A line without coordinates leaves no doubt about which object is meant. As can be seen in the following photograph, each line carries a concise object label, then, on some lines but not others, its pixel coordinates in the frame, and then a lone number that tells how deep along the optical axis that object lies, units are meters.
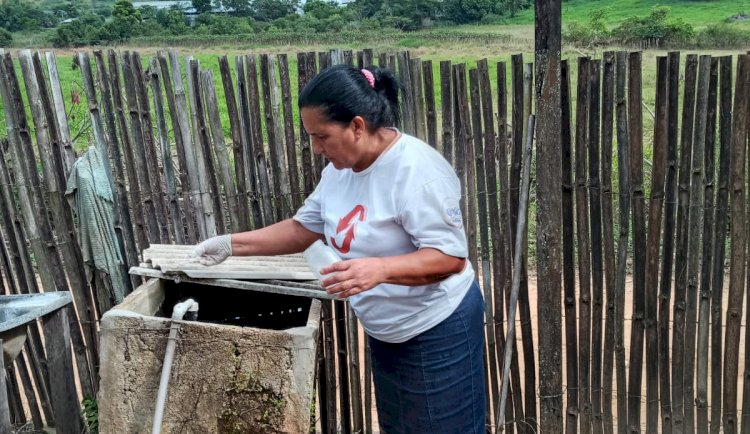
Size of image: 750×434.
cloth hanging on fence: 3.01
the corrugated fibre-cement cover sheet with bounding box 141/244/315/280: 2.30
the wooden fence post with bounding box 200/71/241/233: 2.91
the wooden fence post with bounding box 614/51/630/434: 2.64
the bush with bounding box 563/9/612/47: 22.02
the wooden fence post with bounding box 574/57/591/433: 2.70
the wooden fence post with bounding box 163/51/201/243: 2.95
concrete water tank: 1.94
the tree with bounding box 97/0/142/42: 30.19
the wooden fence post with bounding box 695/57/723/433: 2.59
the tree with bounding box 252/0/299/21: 39.00
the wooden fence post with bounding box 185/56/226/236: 2.93
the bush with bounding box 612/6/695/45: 21.34
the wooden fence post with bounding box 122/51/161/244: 2.97
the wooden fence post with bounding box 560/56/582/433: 2.72
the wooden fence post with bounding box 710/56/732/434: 2.57
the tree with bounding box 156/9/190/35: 32.54
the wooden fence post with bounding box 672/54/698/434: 2.61
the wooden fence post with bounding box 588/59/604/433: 2.68
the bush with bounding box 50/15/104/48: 29.98
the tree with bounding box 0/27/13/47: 30.34
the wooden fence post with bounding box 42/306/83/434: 2.84
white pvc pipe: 1.88
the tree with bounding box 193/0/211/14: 41.99
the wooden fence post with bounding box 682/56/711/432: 2.59
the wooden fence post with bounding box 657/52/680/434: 2.62
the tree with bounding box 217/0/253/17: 40.06
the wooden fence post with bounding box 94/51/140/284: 3.01
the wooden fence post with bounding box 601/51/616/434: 2.66
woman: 1.76
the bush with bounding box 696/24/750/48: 19.67
